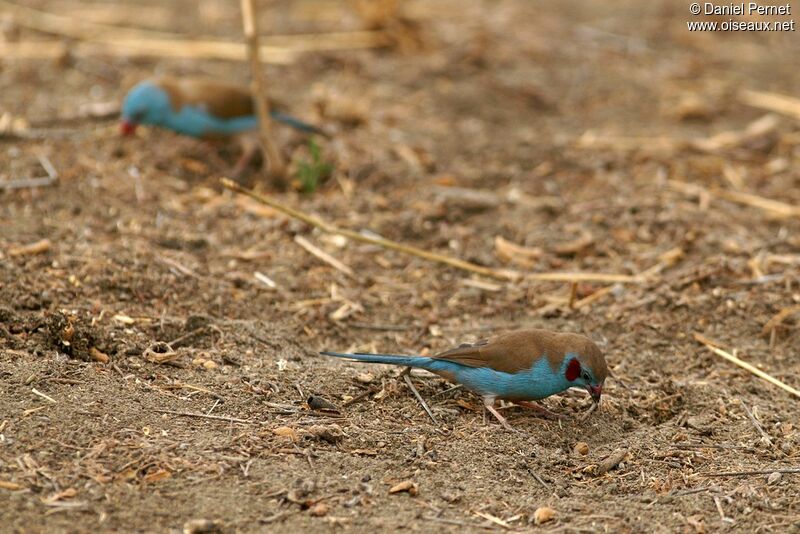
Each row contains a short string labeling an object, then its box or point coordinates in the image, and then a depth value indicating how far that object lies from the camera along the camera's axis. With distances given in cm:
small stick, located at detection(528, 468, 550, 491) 776
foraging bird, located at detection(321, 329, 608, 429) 870
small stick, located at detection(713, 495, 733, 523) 736
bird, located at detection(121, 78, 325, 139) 1417
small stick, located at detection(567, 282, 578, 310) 1083
